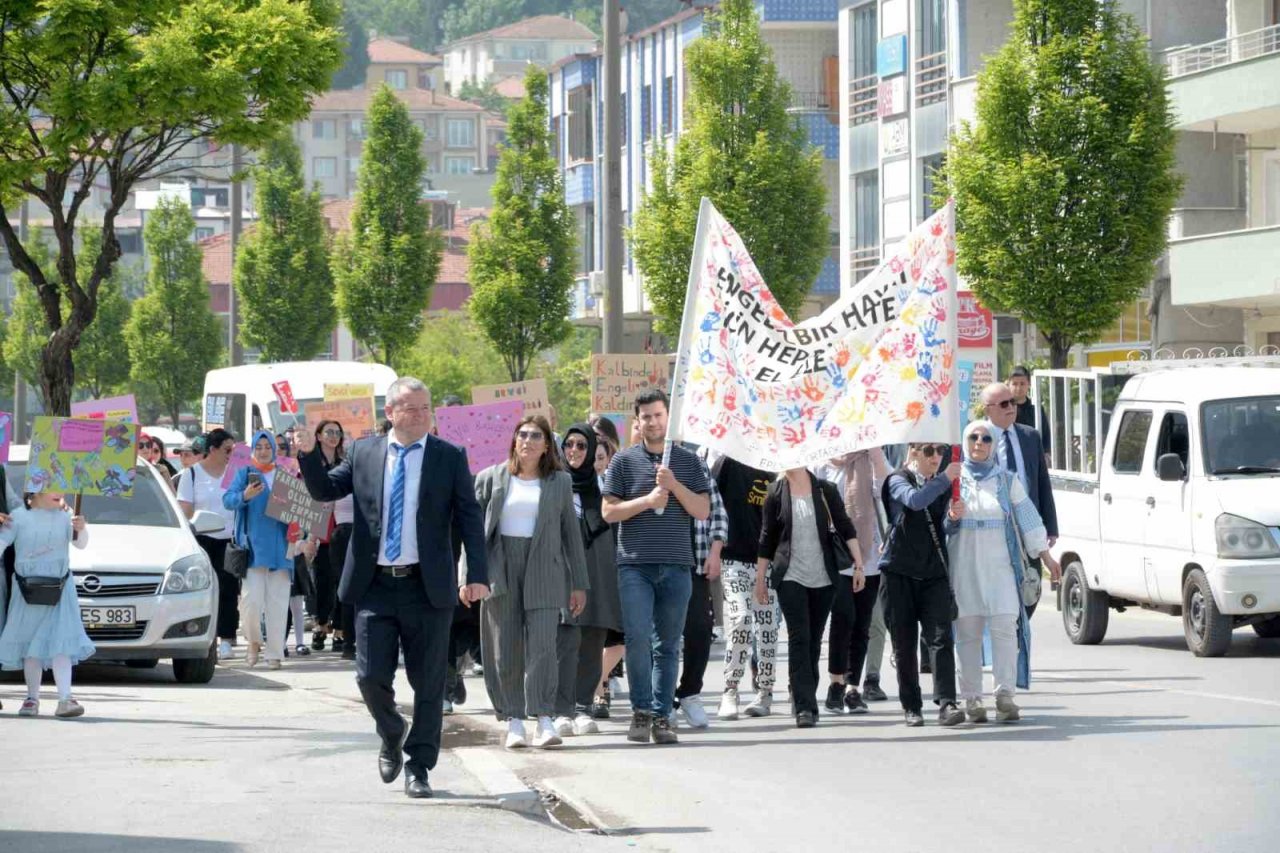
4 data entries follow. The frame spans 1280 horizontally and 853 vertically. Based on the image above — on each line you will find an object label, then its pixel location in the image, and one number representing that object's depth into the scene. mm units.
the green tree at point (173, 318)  73875
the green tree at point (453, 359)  82875
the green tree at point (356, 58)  179875
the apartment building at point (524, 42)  195875
